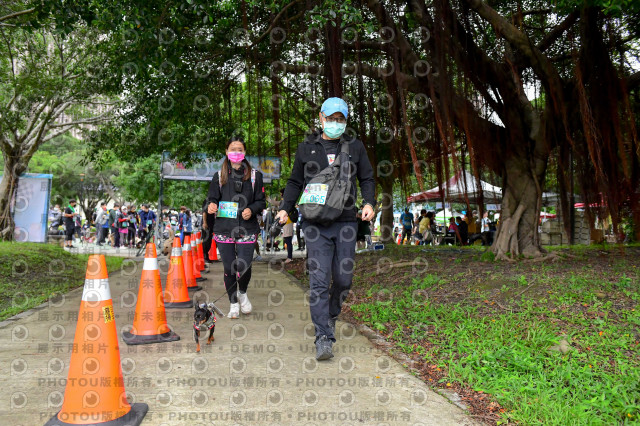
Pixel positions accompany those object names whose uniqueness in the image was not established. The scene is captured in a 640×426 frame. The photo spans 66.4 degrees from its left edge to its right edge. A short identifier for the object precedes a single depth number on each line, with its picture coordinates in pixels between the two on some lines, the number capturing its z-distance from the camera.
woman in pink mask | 4.90
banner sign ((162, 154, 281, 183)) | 15.05
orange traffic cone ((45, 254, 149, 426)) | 2.30
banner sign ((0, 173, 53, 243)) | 15.46
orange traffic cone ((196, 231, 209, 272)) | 9.45
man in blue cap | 3.58
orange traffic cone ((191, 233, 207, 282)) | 8.42
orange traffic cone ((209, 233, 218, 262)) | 12.20
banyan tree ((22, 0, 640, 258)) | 6.30
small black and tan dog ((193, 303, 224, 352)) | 3.63
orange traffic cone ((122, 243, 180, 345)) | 3.98
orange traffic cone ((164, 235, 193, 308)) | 5.64
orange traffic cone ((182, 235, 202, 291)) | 7.07
